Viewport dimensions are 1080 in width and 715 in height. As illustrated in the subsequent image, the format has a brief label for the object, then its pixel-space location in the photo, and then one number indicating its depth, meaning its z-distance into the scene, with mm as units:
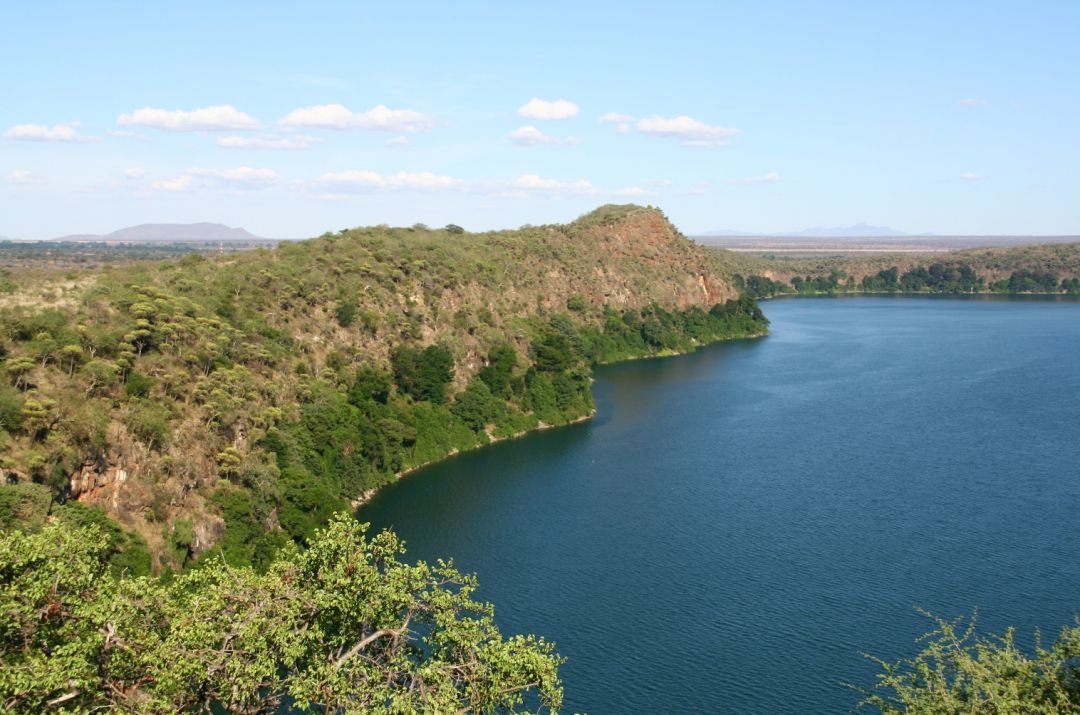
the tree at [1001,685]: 22531
